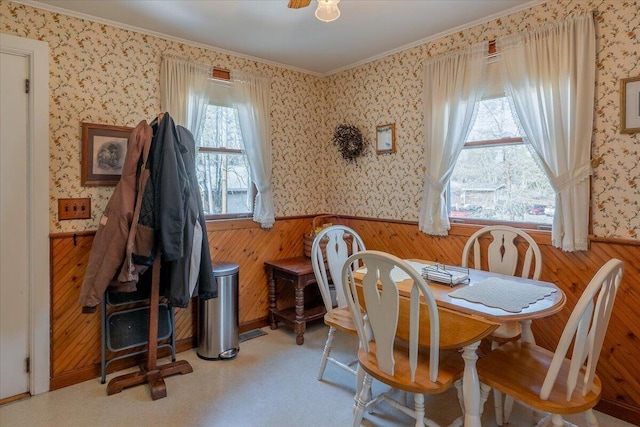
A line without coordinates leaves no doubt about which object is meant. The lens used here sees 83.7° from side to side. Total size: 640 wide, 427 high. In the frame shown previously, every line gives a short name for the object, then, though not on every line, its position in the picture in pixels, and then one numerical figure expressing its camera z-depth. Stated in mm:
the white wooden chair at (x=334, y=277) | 2326
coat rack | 2307
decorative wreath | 3482
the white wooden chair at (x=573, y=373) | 1373
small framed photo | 3227
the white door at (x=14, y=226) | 2221
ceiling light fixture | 1661
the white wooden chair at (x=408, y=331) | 1514
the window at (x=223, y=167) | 3090
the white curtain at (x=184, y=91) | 2781
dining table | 1564
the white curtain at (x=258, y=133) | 3199
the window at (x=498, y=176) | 2428
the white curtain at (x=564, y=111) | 2119
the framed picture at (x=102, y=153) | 2473
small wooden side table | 3075
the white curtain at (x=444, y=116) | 2604
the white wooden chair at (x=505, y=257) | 2081
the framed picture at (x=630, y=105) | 1985
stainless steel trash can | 2771
